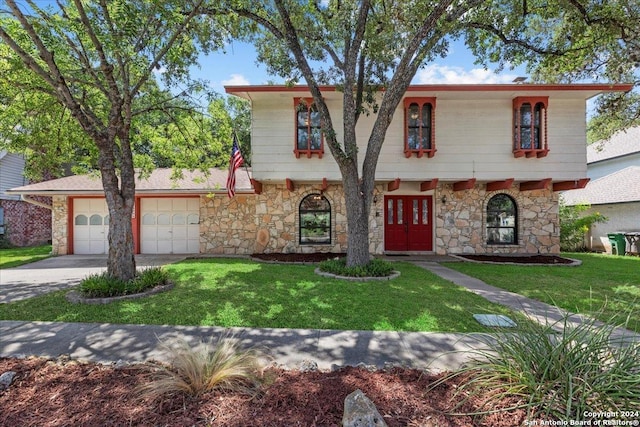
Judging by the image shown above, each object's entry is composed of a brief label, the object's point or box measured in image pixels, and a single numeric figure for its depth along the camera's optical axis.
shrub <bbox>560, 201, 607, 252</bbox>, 12.98
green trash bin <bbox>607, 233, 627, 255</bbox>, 12.14
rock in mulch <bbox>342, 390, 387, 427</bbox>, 1.95
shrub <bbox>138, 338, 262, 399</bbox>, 2.37
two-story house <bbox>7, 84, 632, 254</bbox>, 9.85
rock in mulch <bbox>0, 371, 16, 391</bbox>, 2.56
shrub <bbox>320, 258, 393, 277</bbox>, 6.93
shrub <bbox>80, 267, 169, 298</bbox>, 5.29
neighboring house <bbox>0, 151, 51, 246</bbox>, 15.48
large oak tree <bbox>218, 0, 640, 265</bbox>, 6.93
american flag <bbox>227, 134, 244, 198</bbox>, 8.48
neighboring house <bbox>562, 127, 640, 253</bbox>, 13.14
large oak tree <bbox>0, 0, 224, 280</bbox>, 4.60
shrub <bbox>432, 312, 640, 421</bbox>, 2.01
